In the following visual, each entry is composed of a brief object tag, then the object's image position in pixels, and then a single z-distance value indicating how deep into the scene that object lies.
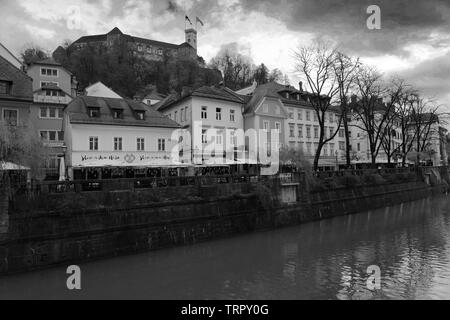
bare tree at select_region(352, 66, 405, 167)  44.44
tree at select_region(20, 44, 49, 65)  74.33
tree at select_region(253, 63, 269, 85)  85.62
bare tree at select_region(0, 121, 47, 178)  20.20
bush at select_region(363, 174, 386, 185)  42.59
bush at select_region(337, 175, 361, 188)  38.91
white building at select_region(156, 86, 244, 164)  41.81
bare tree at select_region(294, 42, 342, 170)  38.16
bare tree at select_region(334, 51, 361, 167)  39.44
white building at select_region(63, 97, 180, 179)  32.94
